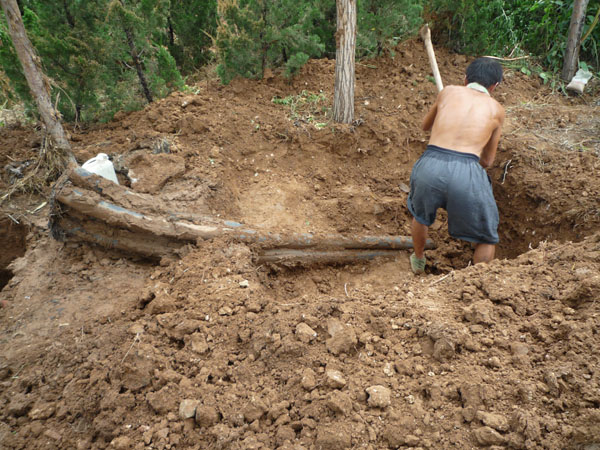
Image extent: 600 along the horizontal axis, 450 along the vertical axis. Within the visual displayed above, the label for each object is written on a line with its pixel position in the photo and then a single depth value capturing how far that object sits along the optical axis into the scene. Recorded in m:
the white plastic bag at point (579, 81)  4.82
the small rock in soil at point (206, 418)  1.59
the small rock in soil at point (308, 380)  1.65
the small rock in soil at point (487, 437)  1.32
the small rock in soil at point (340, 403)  1.51
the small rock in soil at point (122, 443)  1.55
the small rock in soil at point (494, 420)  1.37
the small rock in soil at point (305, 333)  1.85
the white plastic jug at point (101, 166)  3.11
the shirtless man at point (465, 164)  2.63
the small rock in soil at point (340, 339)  1.80
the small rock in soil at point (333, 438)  1.41
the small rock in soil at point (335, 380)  1.62
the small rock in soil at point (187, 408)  1.62
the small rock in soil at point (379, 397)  1.52
